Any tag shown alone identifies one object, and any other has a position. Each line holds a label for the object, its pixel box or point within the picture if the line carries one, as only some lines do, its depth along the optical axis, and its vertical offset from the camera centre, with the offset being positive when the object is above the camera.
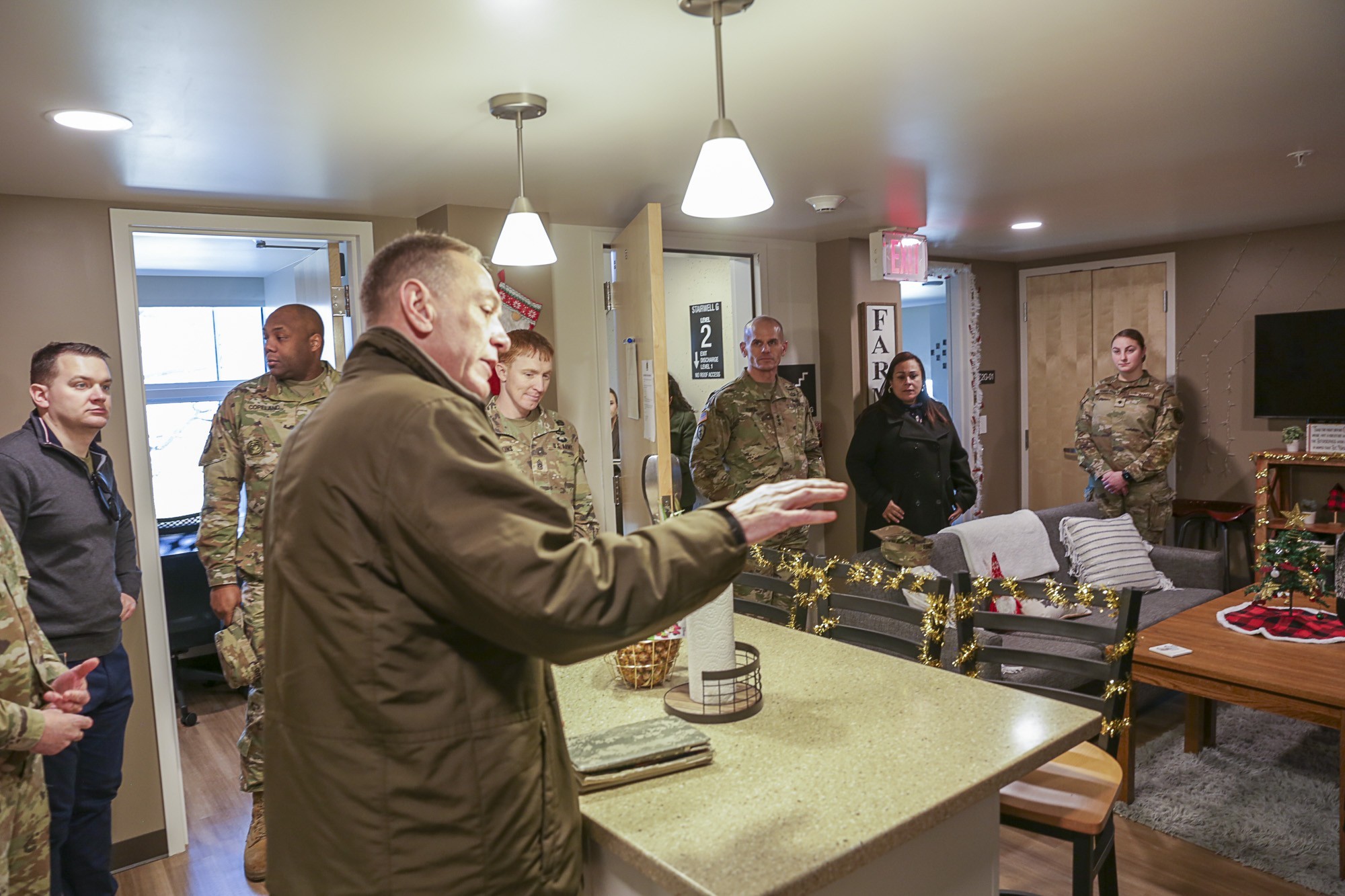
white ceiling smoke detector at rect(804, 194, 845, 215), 3.56 +0.75
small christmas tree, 3.02 -0.68
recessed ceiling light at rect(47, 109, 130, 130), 2.06 +0.70
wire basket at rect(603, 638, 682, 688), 1.69 -0.52
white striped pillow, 4.18 -0.87
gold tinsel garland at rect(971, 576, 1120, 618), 2.03 -0.52
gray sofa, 3.41 -0.97
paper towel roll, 1.53 -0.43
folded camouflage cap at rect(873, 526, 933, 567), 3.72 -0.71
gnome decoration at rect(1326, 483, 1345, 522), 4.88 -0.75
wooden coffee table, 2.55 -0.94
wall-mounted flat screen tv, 5.06 +0.02
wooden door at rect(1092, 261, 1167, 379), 5.81 +0.44
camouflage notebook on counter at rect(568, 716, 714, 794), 1.28 -0.54
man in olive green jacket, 0.94 -0.24
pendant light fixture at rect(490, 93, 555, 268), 2.36 +0.43
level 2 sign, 5.35 +0.31
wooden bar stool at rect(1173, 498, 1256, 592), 5.31 -0.89
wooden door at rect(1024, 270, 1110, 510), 6.16 +0.00
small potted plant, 5.04 -0.40
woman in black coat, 4.28 -0.38
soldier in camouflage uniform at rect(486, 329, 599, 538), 2.80 -0.11
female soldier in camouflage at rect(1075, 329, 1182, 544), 4.96 -0.39
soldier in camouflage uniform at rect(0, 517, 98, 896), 1.62 -0.59
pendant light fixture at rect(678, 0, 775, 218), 1.69 +0.42
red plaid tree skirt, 2.99 -0.91
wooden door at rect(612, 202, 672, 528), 2.91 +0.10
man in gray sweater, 2.31 -0.37
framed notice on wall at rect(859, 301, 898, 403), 4.83 +0.24
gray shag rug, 2.57 -1.42
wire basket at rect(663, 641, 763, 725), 1.51 -0.55
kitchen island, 1.09 -0.58
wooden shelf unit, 4.89 -0.69
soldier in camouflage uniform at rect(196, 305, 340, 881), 2.77 -0.23
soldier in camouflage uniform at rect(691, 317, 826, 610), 3.88 -0.20
